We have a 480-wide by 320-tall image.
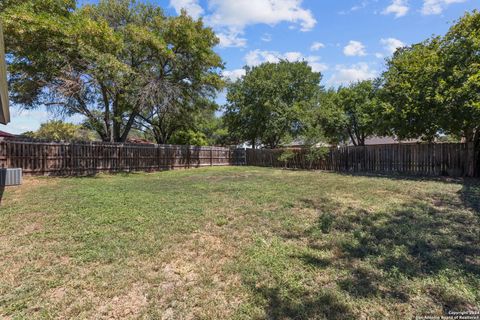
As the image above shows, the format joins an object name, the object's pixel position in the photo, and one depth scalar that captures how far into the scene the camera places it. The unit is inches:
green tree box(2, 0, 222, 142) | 400.5
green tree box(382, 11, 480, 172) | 338.0
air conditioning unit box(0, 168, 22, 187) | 287.1
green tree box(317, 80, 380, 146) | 668.7
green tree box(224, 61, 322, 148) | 808.9
